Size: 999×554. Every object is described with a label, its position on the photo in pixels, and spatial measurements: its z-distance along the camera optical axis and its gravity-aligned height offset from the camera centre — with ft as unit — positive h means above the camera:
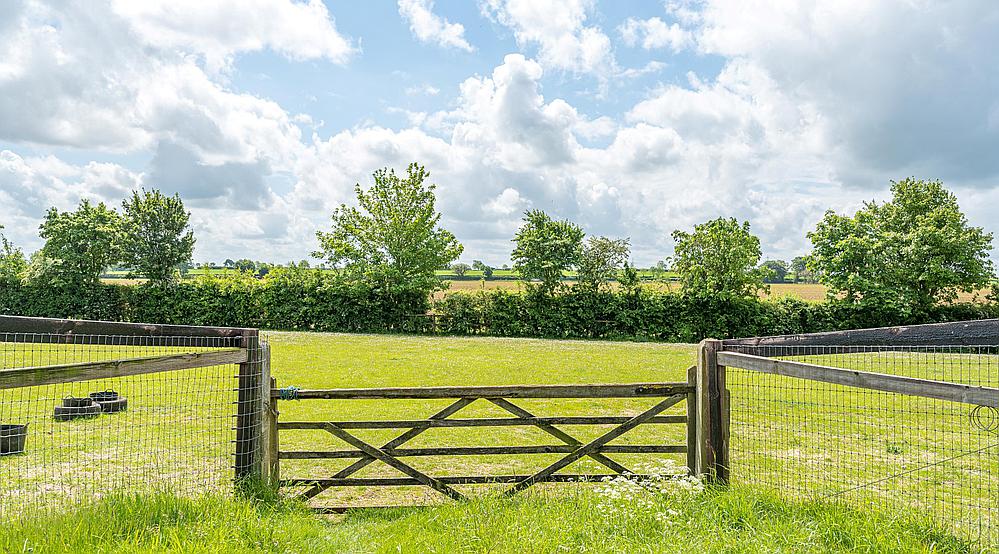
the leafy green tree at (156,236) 99.40 +10.81
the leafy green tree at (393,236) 92.17 +10.44
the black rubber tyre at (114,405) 31.42 -4.85
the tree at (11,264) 95.76 +6.43
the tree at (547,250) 88.43 +8.23
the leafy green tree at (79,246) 95.30 +8.87
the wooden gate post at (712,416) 17.10 -2.73
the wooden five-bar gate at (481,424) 17.44 -3.20
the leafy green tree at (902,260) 79.25 +6.63
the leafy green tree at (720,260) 82.58 +6.67
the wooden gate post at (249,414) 16.79 -2.75
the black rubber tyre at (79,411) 29.96 -4.94
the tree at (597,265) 87.51 +6.13
